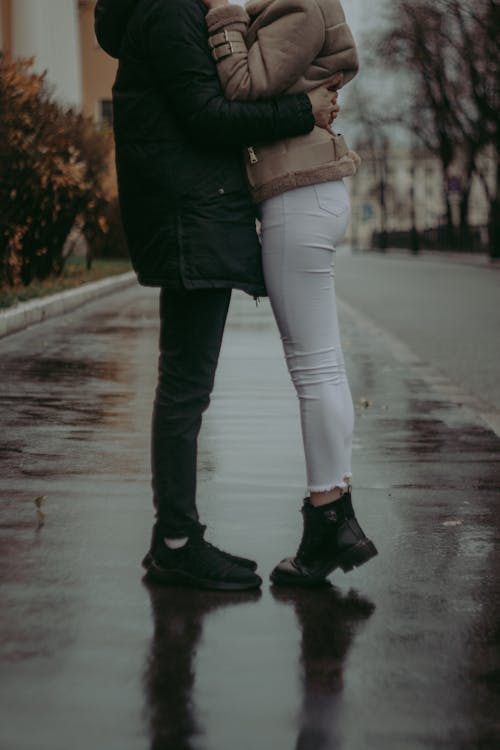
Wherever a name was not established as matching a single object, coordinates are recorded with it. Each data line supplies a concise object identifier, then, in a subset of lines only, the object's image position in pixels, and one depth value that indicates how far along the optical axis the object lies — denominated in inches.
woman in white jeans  200.3
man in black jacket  198.8
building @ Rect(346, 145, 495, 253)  4064.6
